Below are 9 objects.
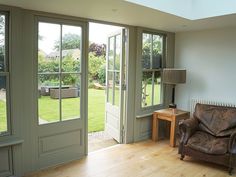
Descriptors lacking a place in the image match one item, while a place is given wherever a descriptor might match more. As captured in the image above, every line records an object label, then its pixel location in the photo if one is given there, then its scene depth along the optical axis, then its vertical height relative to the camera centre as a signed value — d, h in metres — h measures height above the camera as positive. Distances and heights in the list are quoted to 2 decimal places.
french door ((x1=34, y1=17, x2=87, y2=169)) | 3.15 -0.26
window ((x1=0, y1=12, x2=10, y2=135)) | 2.72 -0.03
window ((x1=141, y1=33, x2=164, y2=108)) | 4.43 +0.13
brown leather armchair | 3.22 -0.91
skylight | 2.86 +0.89
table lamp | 4.16 -0.02
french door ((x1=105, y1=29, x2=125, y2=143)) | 4.19 -0.18
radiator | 4.18 -0.51
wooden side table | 4.10 -0.76
